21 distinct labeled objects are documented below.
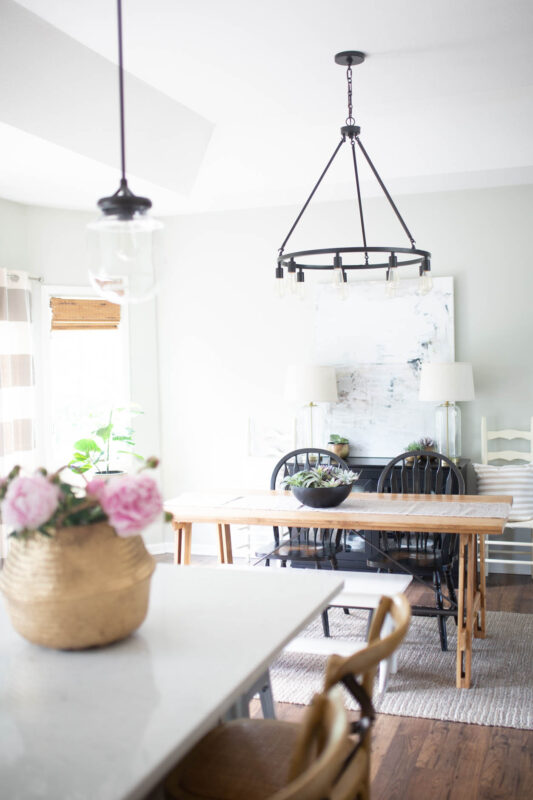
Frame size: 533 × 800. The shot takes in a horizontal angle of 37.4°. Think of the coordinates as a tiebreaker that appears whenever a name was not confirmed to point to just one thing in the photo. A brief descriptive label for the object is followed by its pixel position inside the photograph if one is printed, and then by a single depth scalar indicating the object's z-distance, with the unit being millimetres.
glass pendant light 1805
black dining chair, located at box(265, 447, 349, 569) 4011
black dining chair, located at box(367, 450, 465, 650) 3729
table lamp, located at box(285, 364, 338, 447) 5277
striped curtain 5145
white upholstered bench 3299
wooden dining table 3383
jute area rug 3166
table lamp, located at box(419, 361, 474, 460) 4934
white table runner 3551
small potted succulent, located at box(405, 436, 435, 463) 5141
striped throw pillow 5047
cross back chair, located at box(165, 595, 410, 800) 1138
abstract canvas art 5398
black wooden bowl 3746
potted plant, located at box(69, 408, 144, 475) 5473
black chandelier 3242
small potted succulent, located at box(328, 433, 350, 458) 5395
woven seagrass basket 1599
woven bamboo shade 5695
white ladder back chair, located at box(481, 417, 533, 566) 5207
